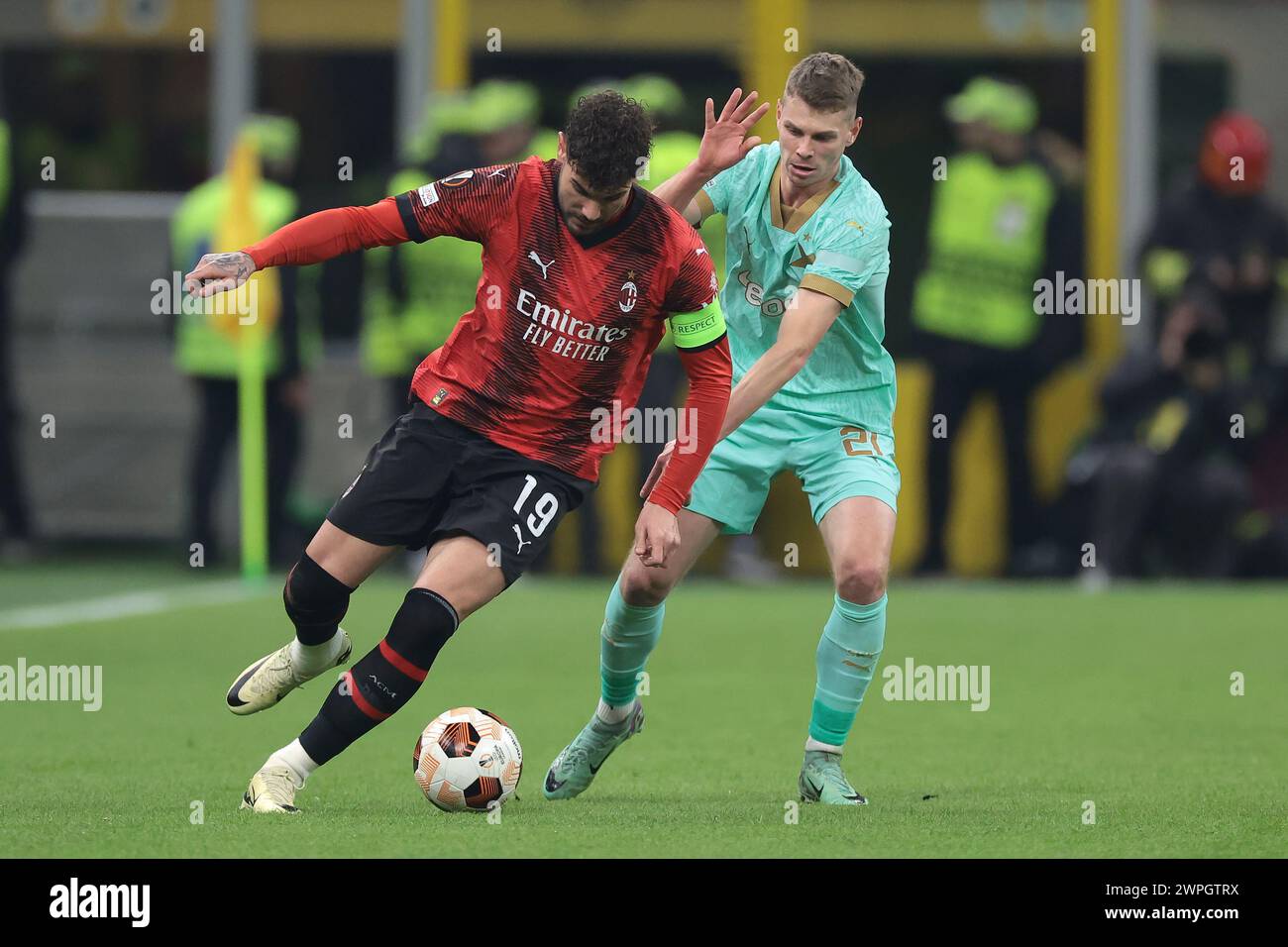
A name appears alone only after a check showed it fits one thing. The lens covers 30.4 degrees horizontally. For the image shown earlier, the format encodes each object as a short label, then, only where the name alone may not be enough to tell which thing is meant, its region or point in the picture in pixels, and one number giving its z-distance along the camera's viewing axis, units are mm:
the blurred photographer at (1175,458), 13555
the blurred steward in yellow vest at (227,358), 13977
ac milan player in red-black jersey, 6051
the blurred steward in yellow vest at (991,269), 13750
